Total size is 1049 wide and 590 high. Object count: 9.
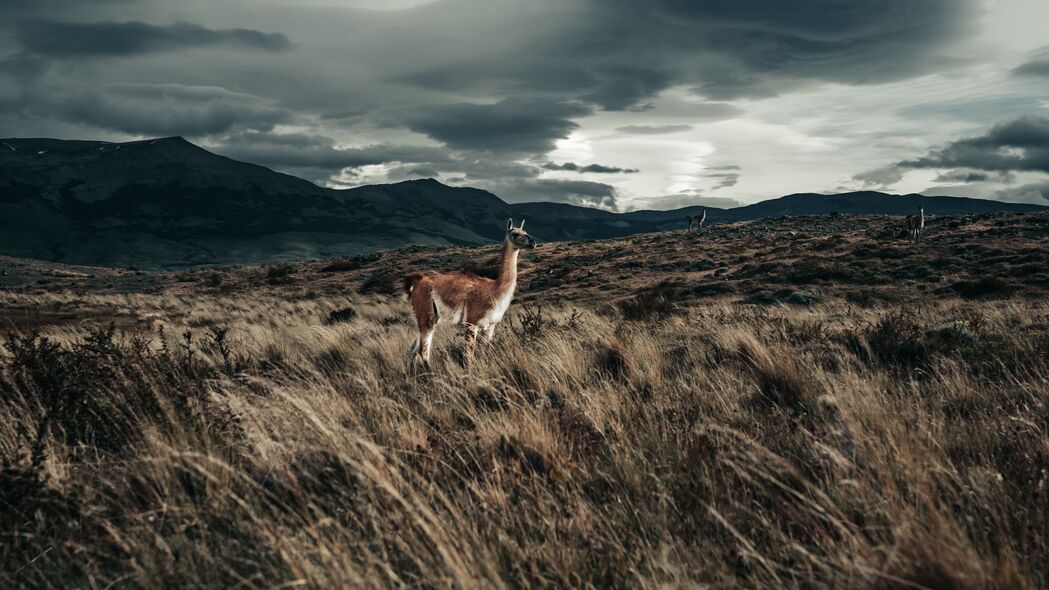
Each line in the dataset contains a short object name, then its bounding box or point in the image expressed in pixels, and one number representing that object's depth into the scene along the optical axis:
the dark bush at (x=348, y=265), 43.84
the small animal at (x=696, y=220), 54.41
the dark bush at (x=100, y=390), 4.28
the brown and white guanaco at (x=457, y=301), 8.16
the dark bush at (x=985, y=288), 19.33
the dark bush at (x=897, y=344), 6.91
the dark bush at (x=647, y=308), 14.62
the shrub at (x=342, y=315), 18.81
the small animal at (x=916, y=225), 32.78
